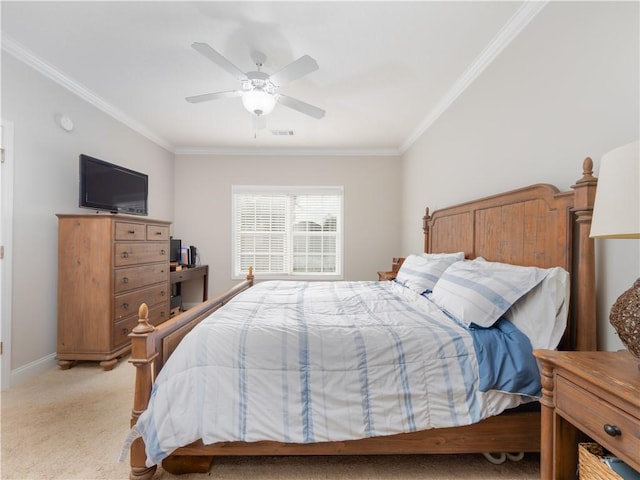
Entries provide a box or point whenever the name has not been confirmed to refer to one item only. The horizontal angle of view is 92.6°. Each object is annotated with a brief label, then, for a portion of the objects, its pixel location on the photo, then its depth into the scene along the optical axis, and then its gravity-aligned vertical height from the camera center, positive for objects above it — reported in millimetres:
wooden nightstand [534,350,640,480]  803 -490
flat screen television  2805 +524
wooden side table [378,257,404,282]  3656 -394
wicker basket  892 -675
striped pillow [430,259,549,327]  1514 -267
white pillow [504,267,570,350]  1399 -334
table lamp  809 +84
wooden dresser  2670 -437
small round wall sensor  2723 +1043
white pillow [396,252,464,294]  2336 -249
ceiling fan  1979 +1125
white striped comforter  1324 -656
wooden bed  1367 -547
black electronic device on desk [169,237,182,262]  4186 -145
